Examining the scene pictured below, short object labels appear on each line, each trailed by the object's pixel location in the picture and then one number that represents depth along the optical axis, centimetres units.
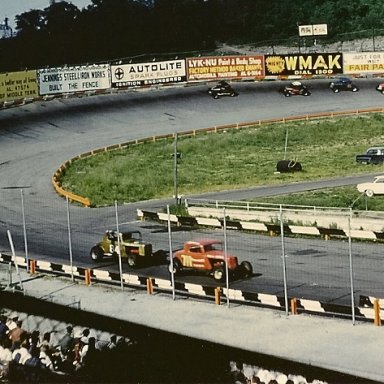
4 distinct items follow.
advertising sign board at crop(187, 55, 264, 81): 8244
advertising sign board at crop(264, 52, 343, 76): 8344
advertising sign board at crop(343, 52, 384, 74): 8400
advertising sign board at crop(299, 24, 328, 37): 9538
